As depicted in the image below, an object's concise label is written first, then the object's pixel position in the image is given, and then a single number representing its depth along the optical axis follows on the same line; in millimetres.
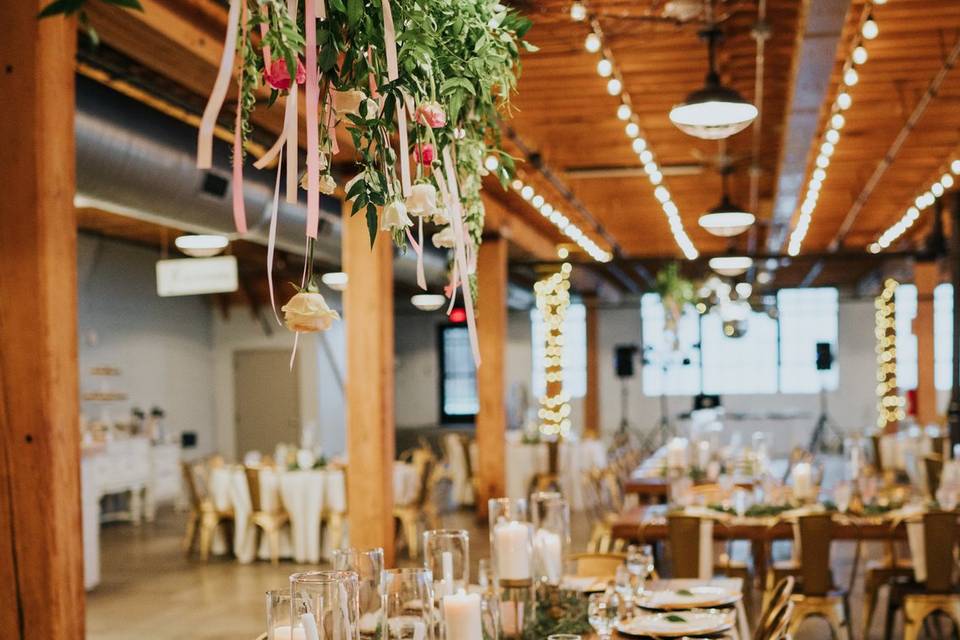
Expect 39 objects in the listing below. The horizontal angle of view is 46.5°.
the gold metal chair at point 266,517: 9961
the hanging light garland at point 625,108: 5988
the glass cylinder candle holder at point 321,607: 2303
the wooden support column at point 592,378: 21000
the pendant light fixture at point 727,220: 7117
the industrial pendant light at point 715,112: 4264
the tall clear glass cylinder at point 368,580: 2756
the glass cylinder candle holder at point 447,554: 3213
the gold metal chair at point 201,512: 10336
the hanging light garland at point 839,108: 5867
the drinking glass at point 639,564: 4000
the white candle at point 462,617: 2826
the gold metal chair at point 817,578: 6000
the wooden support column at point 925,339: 16297
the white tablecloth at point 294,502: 9984
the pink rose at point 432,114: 2230
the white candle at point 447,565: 3158
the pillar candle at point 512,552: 3643
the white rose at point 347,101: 2135
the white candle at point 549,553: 3895
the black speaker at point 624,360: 17156
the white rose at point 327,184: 2127
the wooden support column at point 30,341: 3662
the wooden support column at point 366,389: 7539
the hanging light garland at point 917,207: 10500
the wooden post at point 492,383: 12305
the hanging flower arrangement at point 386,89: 1825
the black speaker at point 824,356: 18547
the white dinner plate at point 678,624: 3600
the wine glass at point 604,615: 3445
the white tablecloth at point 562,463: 13516
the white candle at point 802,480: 7570
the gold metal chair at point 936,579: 5961
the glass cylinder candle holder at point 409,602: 2605
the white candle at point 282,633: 2473
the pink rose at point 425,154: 2322
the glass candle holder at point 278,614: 2445
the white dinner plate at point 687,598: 4011
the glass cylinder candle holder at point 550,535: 3909
